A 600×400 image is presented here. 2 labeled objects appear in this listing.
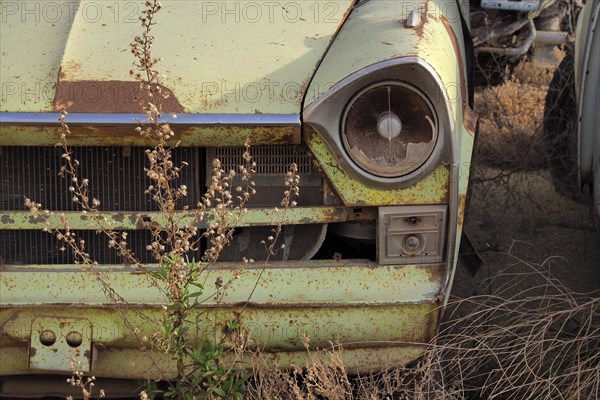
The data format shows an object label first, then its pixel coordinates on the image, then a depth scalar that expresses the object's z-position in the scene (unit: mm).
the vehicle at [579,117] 6465
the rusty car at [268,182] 4524
